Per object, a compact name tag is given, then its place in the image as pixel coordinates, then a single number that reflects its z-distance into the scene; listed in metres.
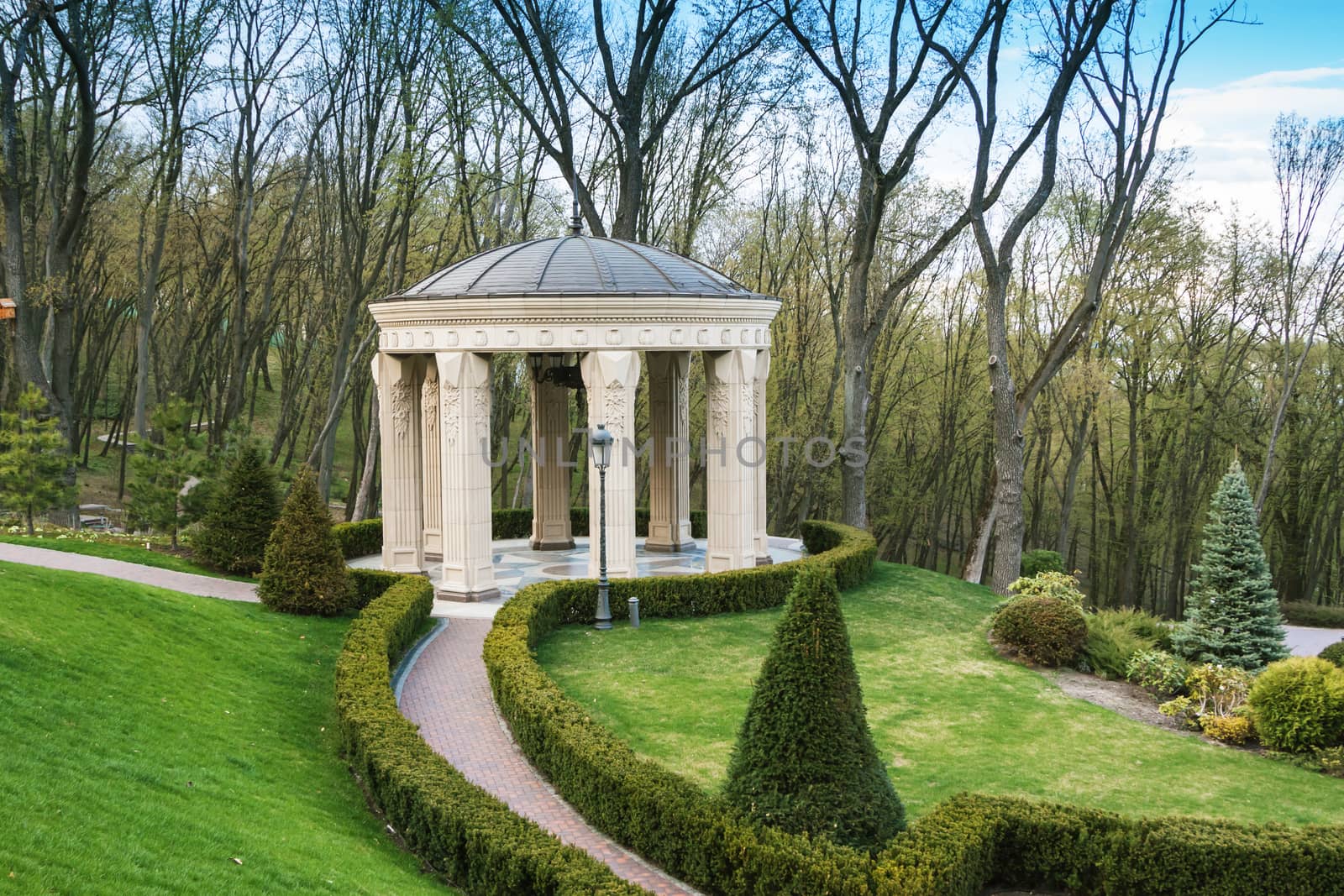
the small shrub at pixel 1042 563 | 25.61
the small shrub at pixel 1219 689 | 14.18
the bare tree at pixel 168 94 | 25.92
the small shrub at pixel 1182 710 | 14.13
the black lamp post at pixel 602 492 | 17.80
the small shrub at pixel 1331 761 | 12.35
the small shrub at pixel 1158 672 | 15.34
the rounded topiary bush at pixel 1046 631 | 16.83
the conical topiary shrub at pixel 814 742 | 8.66
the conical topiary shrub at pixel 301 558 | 17.08
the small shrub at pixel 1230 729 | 13.31
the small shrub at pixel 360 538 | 23.12
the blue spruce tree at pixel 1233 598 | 15.91
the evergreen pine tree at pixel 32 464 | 21.80
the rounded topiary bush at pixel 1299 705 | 12.78
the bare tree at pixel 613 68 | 27.00
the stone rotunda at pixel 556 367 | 19.09
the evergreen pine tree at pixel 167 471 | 21.05
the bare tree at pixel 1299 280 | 29.20
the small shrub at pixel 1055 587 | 19.19
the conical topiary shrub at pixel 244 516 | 19.45
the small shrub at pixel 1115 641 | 16.47
